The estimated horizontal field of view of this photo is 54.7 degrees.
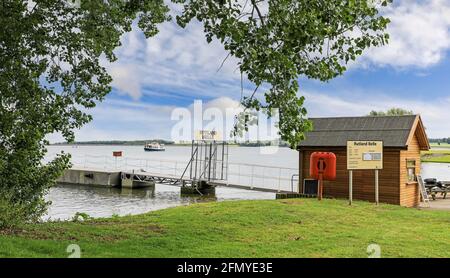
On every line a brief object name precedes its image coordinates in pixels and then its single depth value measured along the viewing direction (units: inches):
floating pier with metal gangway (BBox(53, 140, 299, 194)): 1284.4
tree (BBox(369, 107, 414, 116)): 2404.8
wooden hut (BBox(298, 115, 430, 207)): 709.9
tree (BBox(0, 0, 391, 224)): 282.0
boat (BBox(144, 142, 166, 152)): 4662.9
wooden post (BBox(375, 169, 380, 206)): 644.7
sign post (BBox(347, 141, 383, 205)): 641.6
